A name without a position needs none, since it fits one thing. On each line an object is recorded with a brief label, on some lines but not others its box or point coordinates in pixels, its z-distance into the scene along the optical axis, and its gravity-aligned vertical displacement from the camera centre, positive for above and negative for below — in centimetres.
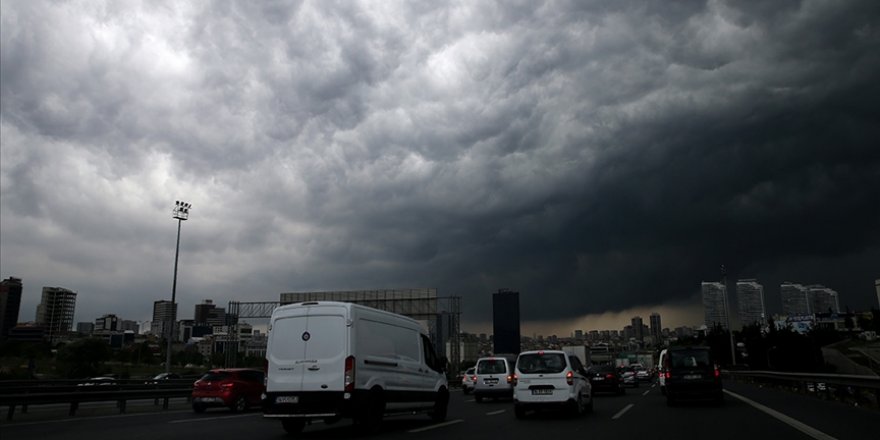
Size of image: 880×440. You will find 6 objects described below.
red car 2122 -123
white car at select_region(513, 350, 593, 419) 1602 -79
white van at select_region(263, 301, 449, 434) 1215 -25
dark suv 1995 -88
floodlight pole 5166 +1197
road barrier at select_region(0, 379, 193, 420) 1770 -130
